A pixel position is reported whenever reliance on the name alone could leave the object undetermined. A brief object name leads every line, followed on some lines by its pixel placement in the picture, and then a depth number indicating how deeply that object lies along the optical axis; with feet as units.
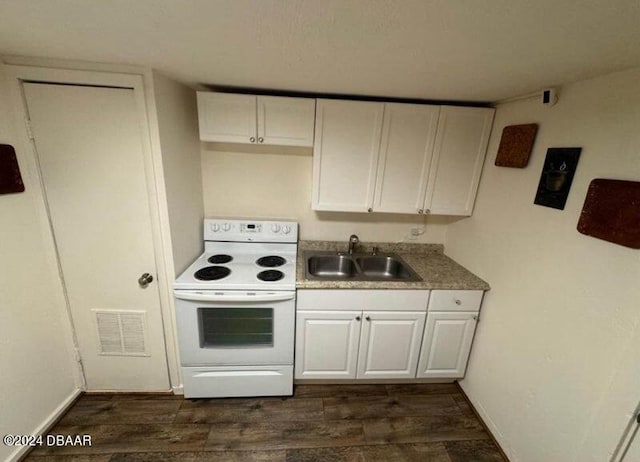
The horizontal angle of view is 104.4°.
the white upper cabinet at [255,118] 5.63
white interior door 4.56
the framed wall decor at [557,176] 4.03
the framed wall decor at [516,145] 4.81
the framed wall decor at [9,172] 4.17
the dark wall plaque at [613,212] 3.19
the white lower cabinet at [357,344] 5.88
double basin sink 7.23
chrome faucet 7.27
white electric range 5.40
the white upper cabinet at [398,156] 5.84
